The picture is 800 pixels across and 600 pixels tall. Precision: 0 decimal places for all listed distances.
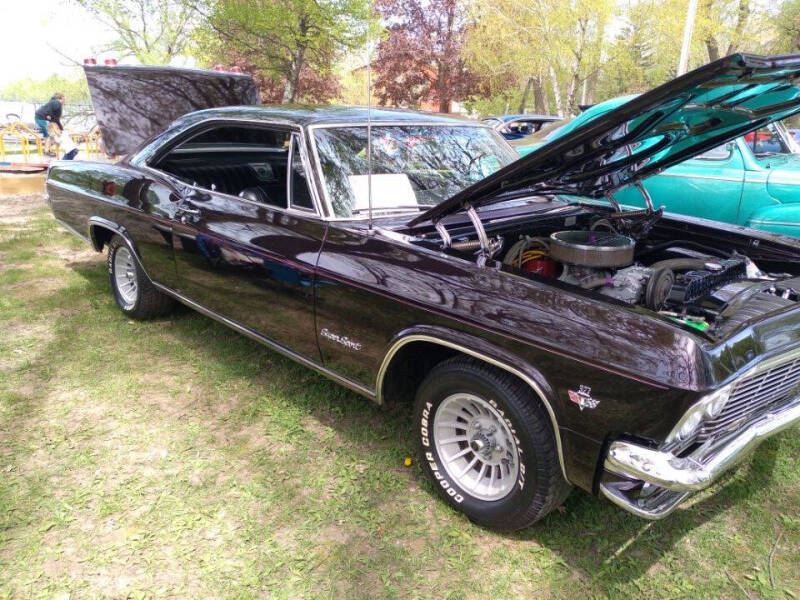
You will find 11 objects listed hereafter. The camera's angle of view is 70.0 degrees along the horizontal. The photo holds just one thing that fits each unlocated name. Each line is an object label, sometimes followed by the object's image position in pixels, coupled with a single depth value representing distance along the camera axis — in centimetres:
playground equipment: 1345
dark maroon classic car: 188
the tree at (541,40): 1658
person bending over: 1329
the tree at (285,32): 1199
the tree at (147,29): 1977
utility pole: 1337
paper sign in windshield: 291
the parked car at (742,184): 505
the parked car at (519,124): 1292
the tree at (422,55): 2041
